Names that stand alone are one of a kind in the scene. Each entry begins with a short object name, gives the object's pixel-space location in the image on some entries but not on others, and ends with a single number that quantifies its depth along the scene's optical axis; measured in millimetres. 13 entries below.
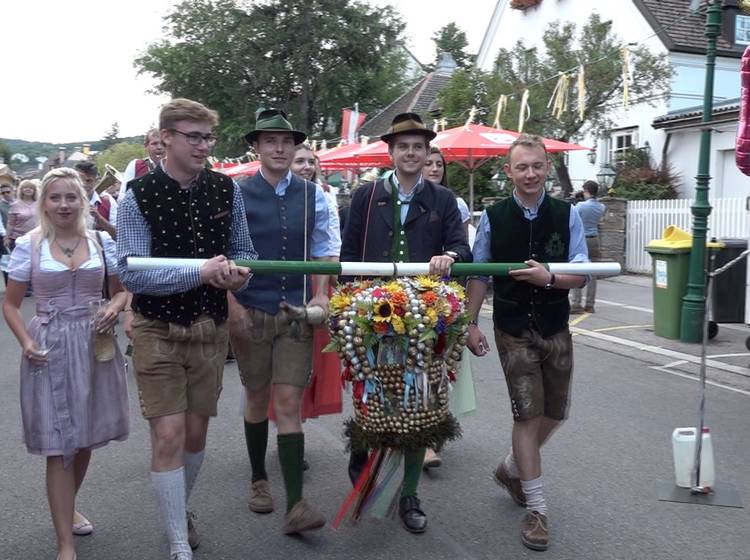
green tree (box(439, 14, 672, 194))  17844
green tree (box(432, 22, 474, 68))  78125
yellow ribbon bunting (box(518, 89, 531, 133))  13914
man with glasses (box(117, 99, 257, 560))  3381
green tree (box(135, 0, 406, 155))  41188
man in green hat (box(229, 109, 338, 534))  3953
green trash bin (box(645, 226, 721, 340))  9305
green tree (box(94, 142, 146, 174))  99125
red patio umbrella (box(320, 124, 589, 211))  12508
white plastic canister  4434
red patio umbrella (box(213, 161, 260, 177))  20384
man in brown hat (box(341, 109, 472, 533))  4191
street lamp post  8789
